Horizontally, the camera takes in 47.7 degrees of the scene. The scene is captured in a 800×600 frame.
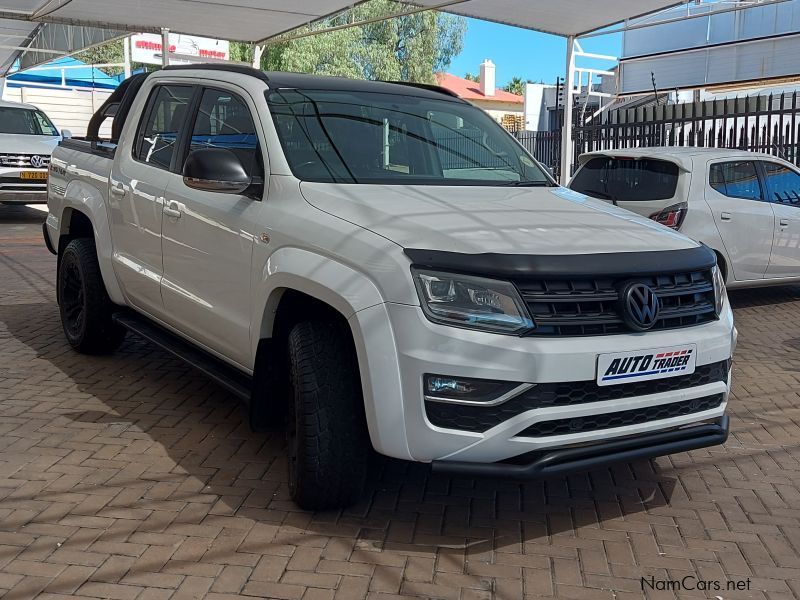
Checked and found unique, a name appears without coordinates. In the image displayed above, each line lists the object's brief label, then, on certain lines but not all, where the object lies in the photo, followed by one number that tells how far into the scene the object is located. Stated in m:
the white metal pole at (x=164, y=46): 16.35
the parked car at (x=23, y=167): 15.41
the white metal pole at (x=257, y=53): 17.55
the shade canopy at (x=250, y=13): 12.95
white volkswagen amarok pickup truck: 3.34
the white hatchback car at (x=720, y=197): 8.32
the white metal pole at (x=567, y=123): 14.69
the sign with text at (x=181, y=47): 34.40
